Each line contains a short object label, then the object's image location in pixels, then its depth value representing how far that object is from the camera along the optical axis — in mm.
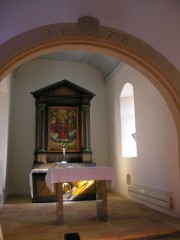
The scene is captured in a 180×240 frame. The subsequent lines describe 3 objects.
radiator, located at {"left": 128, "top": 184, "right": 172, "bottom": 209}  4527
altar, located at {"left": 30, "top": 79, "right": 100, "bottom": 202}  7035
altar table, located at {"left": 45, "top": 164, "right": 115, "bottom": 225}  4043
